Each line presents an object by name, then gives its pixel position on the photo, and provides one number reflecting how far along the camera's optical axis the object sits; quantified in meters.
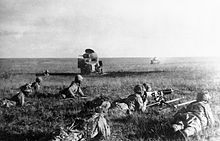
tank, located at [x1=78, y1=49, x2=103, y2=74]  11.63
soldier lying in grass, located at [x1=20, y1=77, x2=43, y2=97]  6.91
